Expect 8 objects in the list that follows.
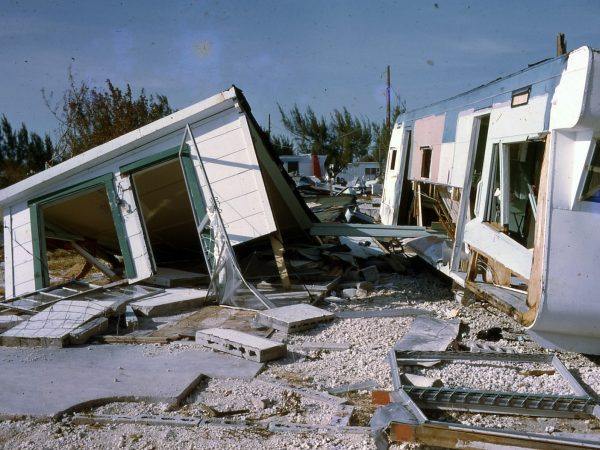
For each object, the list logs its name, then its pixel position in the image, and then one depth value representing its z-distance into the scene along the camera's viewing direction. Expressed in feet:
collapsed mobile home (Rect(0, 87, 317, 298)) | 27.43
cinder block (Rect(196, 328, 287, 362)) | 18.26
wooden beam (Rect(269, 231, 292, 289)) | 27.55
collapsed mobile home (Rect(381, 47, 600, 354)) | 15.26
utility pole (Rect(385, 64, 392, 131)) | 117.56
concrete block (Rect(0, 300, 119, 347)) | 20.31
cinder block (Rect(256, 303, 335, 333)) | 21.40
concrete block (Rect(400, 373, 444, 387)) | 15.35
